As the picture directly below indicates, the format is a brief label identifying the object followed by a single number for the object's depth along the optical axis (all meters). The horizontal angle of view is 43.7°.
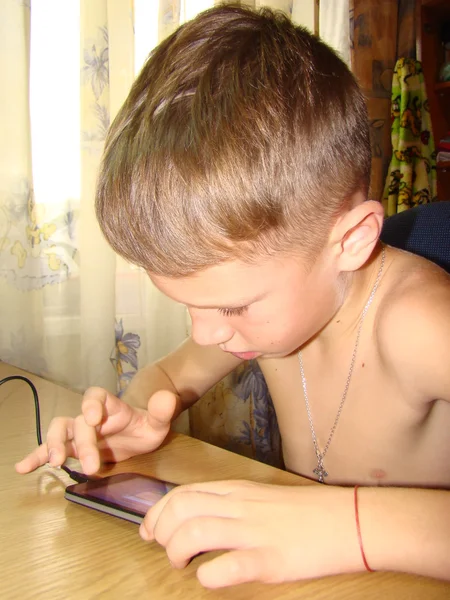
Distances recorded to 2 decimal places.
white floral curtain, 1.27
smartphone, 0.47
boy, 0.41
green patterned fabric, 1.73
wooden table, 0.36
